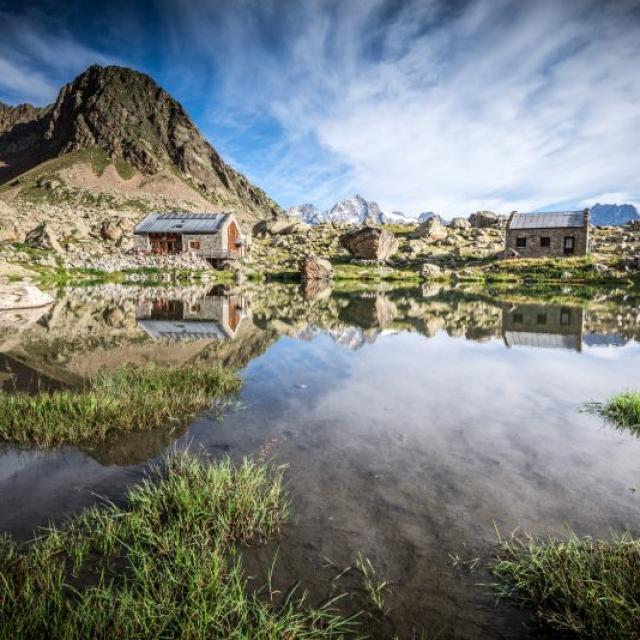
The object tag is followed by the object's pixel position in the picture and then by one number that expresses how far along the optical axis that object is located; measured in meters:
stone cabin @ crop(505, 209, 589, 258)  61.84
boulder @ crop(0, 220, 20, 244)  56.12
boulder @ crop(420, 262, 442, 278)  58.06
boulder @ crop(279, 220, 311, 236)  95.81
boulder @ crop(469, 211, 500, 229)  104.56
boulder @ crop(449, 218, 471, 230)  99.31
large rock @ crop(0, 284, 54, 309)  27.14
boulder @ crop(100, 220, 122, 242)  76.00
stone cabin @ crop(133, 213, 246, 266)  67.00
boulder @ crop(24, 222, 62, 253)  53.59
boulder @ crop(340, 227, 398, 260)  67.75
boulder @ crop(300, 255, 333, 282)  57.44
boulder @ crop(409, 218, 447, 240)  85.75
